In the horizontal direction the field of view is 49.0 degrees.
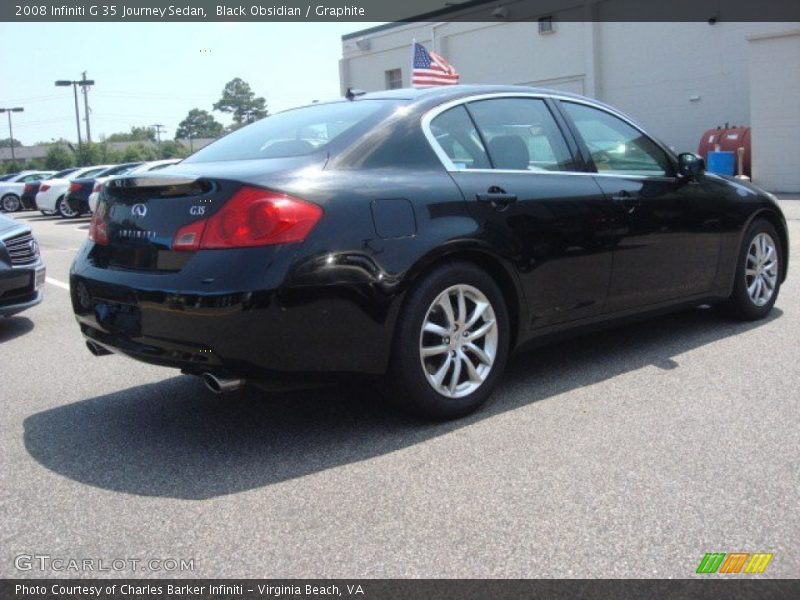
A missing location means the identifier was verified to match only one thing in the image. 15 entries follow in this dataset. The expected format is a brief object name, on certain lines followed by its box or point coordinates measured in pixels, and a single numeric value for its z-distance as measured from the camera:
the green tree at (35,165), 79.31
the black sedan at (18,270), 6.49
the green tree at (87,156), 71.94
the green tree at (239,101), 107.59
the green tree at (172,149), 84.11
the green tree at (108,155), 73.29
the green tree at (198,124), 120.62
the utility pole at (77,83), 74.01
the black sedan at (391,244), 3.54
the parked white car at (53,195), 25.12
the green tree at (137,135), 127.44
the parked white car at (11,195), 29.88
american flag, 16.47
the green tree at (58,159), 72.62
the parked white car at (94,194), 19.03
